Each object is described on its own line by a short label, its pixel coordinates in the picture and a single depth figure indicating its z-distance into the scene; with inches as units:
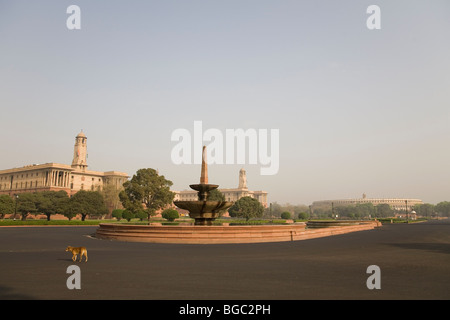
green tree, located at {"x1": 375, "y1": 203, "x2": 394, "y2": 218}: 7224.4
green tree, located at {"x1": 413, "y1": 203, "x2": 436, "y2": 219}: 7691.9
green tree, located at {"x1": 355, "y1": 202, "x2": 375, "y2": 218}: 7130.9
